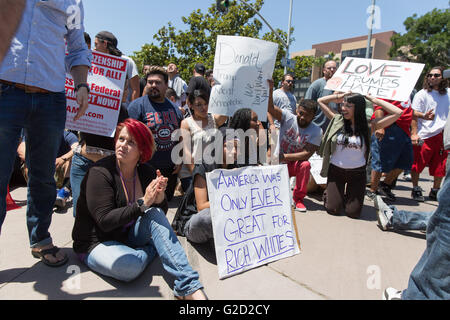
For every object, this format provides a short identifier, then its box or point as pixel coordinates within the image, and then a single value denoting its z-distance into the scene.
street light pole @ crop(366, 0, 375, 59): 12.35
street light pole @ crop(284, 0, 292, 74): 17.31
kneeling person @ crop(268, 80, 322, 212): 3.88
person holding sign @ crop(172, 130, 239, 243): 2.38
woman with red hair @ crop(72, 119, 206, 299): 1.91
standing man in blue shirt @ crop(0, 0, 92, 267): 1.73
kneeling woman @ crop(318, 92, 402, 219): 3.72
